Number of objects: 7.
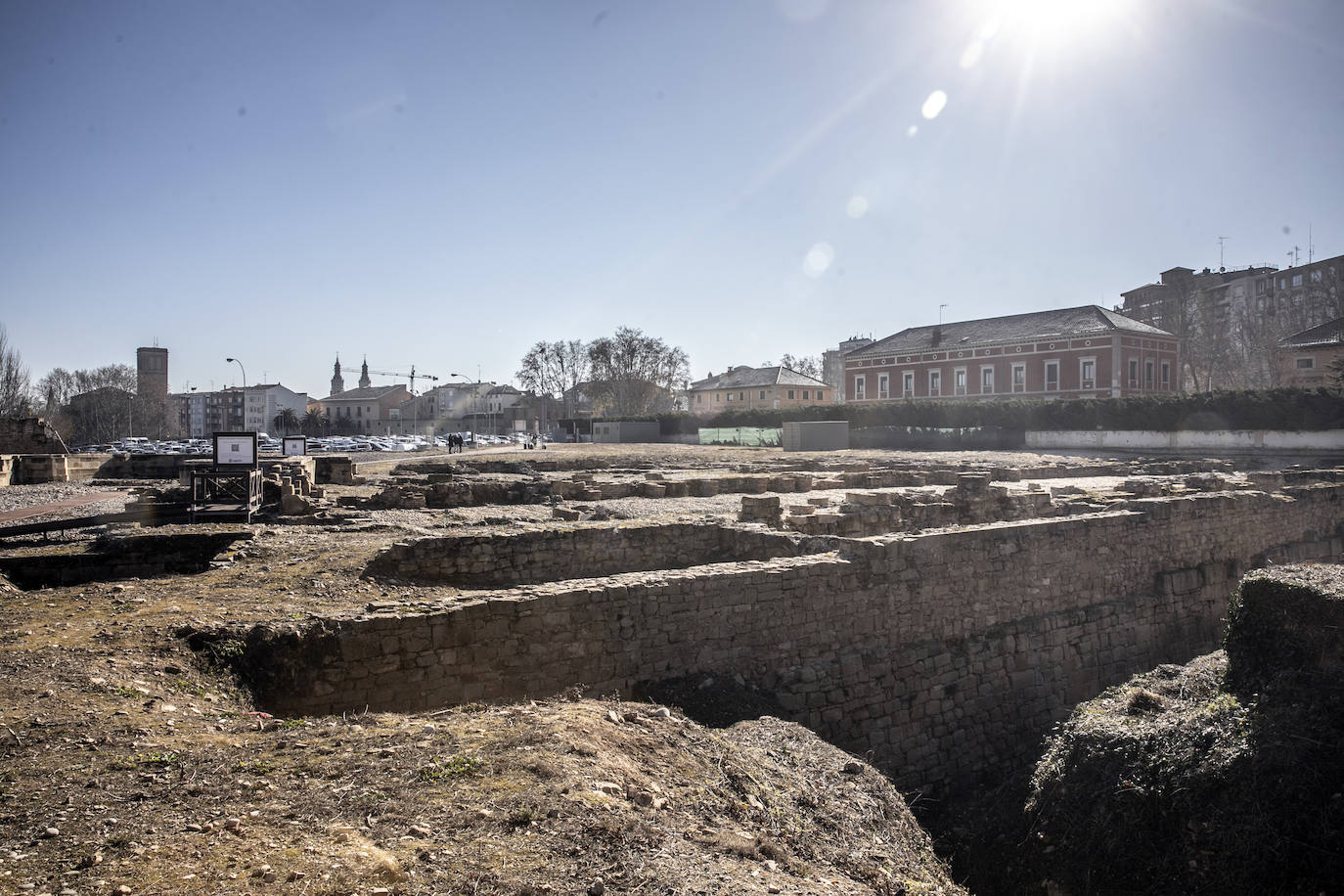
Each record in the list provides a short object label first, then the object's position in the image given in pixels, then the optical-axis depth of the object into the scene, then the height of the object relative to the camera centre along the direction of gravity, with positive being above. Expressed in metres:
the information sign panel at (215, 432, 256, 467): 14.88 -0.07
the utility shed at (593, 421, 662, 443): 66.81 +0.50
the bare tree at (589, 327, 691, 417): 85.44 +7.28
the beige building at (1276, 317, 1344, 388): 45.53 +4.21
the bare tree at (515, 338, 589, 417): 91.19 +8.50
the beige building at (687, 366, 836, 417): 75.88 +4.35
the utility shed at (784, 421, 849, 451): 48.84 -0.14
